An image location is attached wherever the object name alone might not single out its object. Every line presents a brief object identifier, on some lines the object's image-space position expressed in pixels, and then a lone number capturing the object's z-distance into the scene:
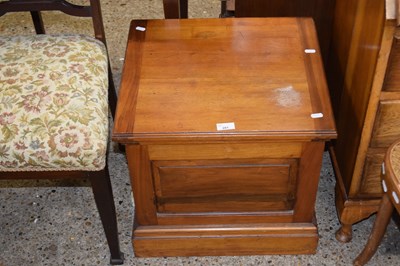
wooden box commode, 1.36
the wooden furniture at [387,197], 1.31
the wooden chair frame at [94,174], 1.44
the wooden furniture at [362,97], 1.29
